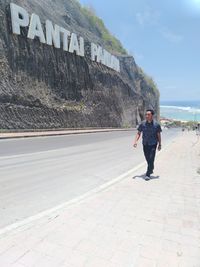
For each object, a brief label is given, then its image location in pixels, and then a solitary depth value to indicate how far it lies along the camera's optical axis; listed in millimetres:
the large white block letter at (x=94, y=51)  30334
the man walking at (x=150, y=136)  5065
